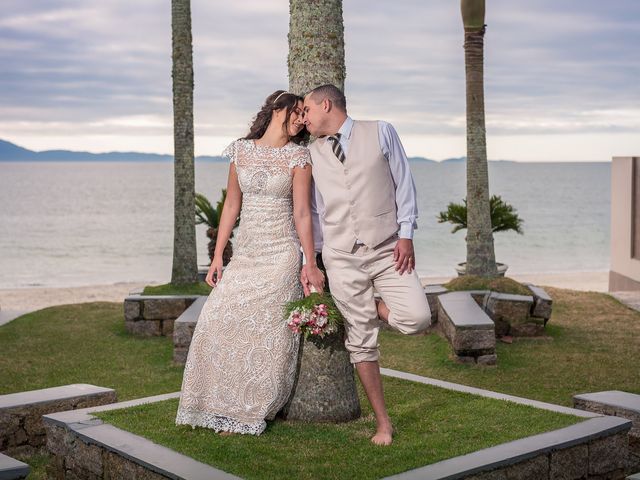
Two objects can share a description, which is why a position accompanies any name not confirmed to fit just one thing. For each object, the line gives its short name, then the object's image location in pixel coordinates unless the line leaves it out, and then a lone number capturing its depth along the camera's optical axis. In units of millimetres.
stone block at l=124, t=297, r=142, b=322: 11055
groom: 5238
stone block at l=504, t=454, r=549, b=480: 4975
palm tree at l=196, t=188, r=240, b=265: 15094
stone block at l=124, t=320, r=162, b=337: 11086
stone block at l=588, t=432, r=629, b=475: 5465
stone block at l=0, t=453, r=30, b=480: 4586
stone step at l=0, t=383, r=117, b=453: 6184
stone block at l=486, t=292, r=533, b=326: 10781
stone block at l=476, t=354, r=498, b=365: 9102
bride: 5559
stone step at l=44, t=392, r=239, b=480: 4828
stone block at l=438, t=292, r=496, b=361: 9047
